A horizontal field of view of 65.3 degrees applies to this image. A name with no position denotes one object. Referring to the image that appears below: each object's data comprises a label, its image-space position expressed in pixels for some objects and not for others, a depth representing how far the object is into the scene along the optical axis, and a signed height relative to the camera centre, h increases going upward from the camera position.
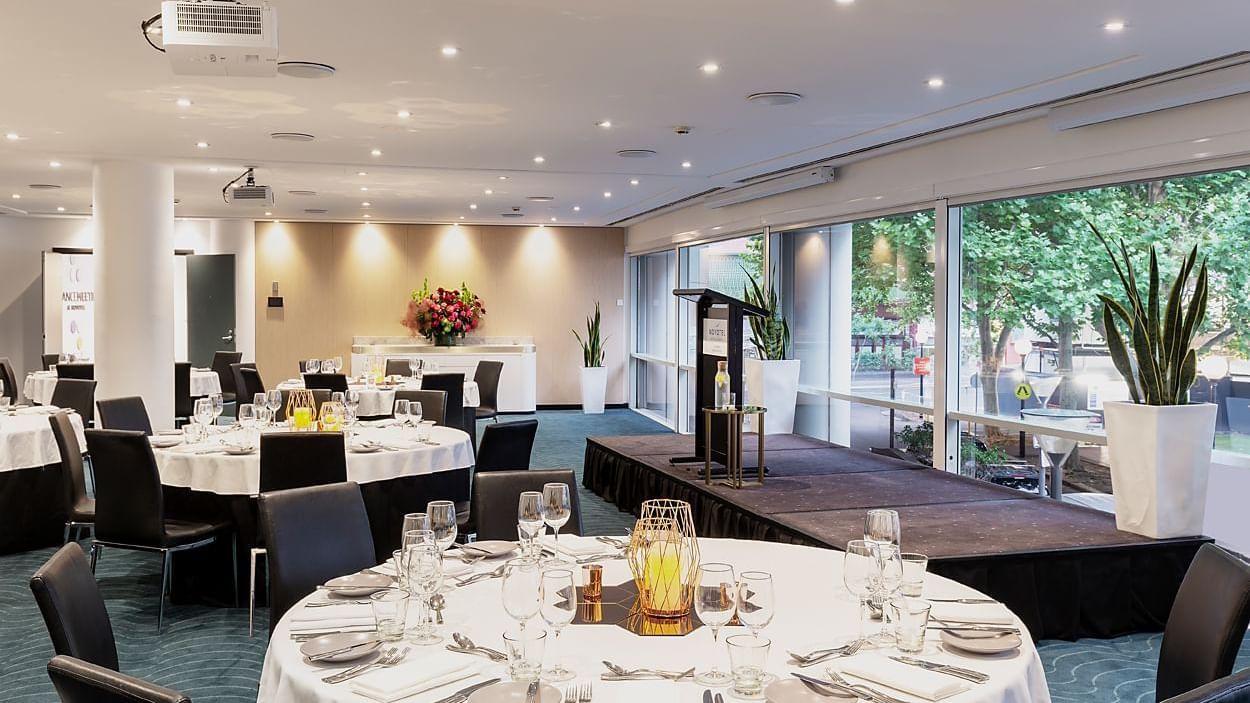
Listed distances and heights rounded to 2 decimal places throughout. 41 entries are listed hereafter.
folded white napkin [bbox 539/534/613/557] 3.07 -0.68
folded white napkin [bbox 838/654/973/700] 1.99 -0.72
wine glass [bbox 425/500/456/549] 2.59 -0.49
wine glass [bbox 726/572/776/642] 1.95 -0.53
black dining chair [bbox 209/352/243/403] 11.37 -0.42
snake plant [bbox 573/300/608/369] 15.03 -0.17
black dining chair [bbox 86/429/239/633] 4.61 -0.79
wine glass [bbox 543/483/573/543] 2.78 -0.48
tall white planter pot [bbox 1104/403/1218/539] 4.97 -0.67
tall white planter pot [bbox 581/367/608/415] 14.92 -0.82
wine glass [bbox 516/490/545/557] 2.66 -0.49
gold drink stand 6.08 -0.70
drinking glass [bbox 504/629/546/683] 1.91 -0.63
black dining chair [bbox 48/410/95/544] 5.06 -0.74
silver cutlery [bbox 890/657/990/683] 2.07 -0.72
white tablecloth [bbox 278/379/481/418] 8.88 -0.60
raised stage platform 4.67 -1.02
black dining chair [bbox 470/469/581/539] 3.75 -0.63
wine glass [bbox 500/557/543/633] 1.94 -0.51
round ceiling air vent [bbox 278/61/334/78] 5.34 +1.48
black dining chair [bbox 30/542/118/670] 2.26 -0.66
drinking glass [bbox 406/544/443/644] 2.24 -0.56
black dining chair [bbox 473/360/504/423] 10.45 -0.52
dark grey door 14.80 +0.45
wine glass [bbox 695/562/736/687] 1.99 -0.55
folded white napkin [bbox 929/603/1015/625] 2.45 -0.71
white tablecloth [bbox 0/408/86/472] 6.02 -0.68
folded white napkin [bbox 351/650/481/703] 1.98 -0.71
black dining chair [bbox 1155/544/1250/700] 2.37 -0.72
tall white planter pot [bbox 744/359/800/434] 9.33 -0.52
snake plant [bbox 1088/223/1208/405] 5.00 -0.01
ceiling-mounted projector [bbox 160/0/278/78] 3.83 +1.21
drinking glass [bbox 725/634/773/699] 1.87 -0.63
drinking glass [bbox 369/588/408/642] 2.19 -0.63
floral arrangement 14.60 +0.33
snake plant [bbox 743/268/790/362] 9.39 +0.02
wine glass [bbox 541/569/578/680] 2.02 -0.56
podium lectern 6.53 -0.09
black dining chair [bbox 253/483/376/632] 3.11 -0.67
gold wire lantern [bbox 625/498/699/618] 2.44 -0.59
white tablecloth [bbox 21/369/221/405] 9.98 -0.51
